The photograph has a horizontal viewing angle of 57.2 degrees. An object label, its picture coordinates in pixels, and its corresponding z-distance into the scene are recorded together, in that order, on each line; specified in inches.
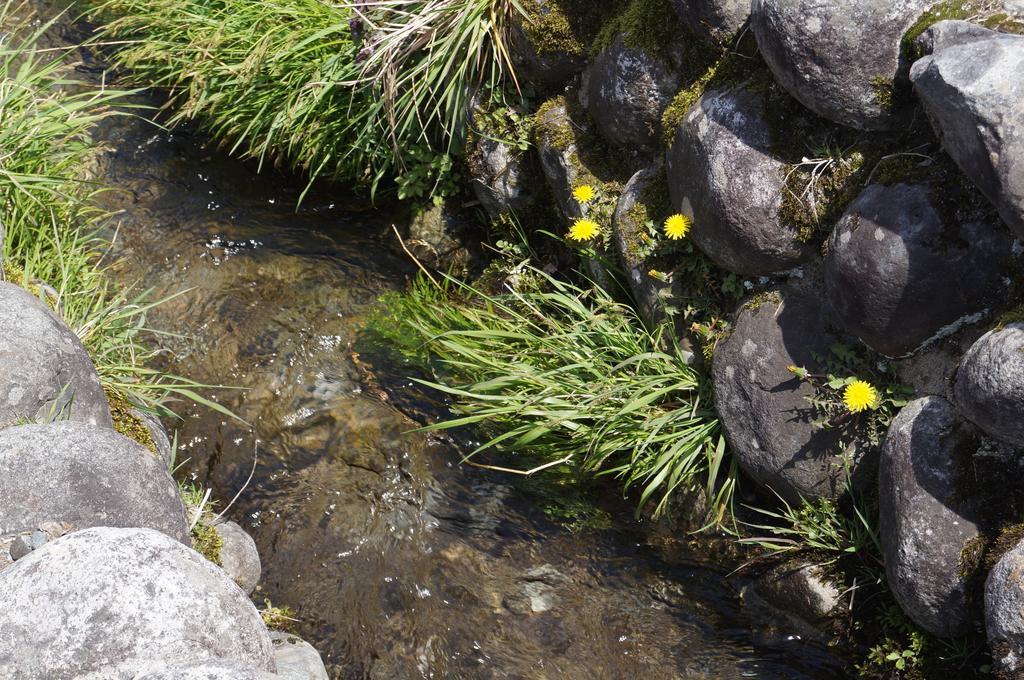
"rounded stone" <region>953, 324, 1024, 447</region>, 114.7
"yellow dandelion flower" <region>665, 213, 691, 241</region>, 162.2
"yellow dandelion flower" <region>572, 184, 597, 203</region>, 188.5
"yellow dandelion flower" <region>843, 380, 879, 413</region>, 142.3
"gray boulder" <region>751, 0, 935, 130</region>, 131.4
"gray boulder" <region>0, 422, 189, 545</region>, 126.2
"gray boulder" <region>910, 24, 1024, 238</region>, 113.8
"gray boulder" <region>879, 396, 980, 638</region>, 129.2
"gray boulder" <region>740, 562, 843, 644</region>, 151.1
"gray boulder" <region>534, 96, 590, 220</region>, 195.9
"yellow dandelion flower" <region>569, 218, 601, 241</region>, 184.2
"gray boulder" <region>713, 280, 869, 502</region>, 151.3
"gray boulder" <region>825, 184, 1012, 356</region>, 130.0
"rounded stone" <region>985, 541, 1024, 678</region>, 115.0
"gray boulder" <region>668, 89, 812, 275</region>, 150.2
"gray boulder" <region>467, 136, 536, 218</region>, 214.7
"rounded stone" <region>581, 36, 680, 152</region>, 174.4
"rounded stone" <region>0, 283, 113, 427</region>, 141.8
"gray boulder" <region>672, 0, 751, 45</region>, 157.0
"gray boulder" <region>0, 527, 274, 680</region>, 106.1
